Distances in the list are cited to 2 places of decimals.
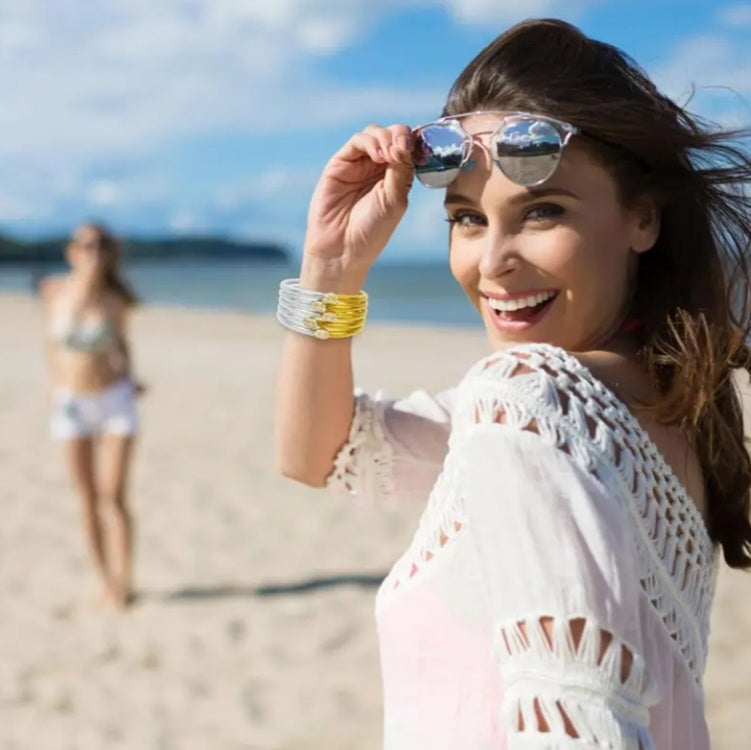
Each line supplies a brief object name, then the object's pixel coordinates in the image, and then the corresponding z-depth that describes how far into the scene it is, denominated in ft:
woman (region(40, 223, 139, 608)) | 18.92
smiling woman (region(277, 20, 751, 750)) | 3.67
